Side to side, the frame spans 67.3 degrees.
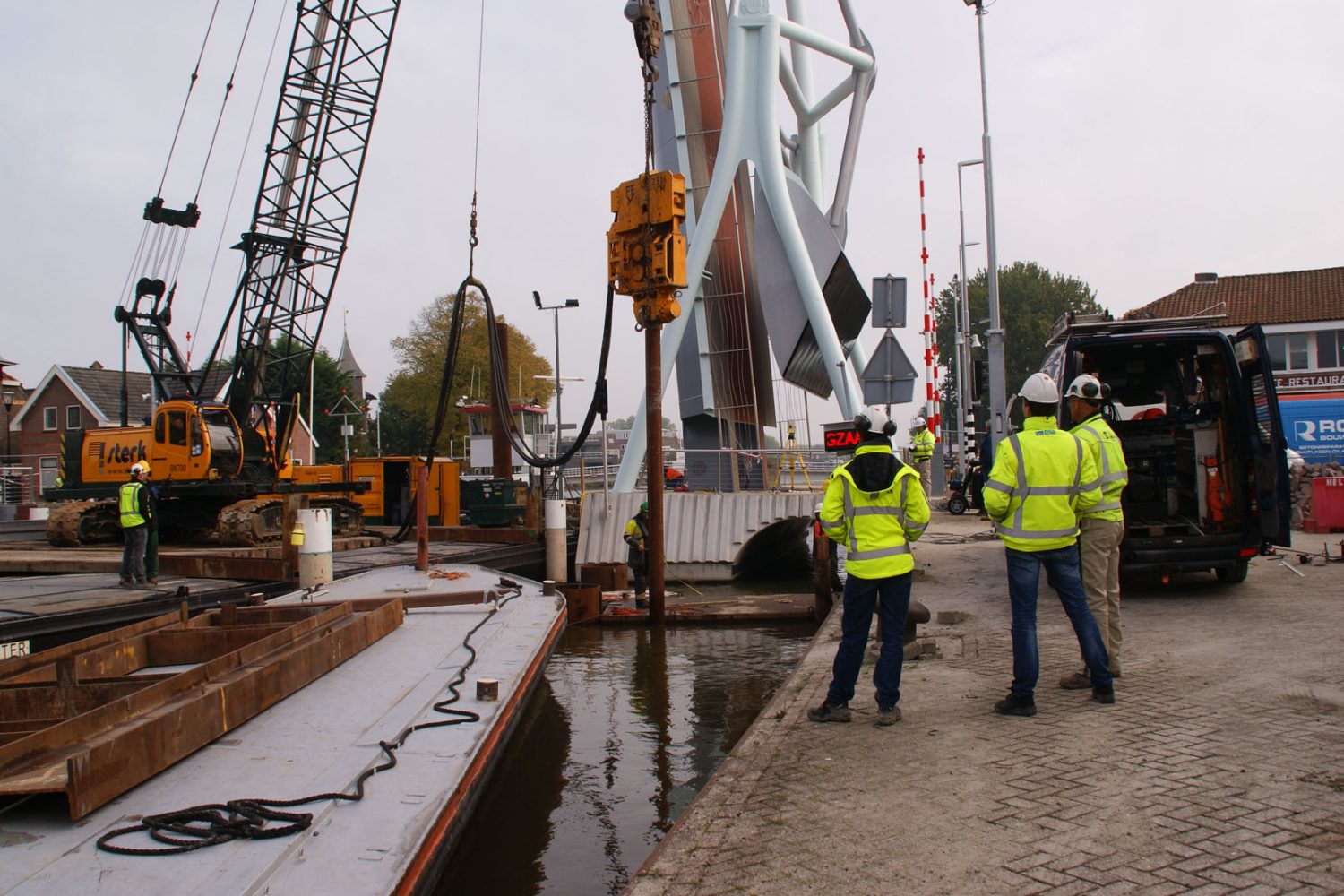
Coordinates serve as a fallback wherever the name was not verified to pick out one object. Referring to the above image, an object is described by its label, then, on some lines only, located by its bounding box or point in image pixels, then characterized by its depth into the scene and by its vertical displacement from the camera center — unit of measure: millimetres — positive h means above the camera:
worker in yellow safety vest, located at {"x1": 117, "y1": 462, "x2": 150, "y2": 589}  10867 -358
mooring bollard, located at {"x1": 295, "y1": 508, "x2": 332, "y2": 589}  10930 -650
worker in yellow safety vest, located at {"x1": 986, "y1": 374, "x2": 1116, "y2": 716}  5227 -248
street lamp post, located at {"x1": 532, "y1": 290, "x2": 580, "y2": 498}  28438 +4989
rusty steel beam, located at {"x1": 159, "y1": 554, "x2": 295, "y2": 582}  12031 -927
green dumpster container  22031 -420
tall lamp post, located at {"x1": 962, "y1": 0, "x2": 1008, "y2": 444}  14774 +2190
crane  16984 +2170
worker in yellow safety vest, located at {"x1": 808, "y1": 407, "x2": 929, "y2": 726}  5191 -364
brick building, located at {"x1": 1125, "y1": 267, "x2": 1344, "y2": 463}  31438 +4753
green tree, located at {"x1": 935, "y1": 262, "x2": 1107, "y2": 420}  65875 +10846
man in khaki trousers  5676 -438
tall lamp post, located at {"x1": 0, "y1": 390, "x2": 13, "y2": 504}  37156 +560
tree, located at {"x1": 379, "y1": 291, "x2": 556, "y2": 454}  57438 +6926
